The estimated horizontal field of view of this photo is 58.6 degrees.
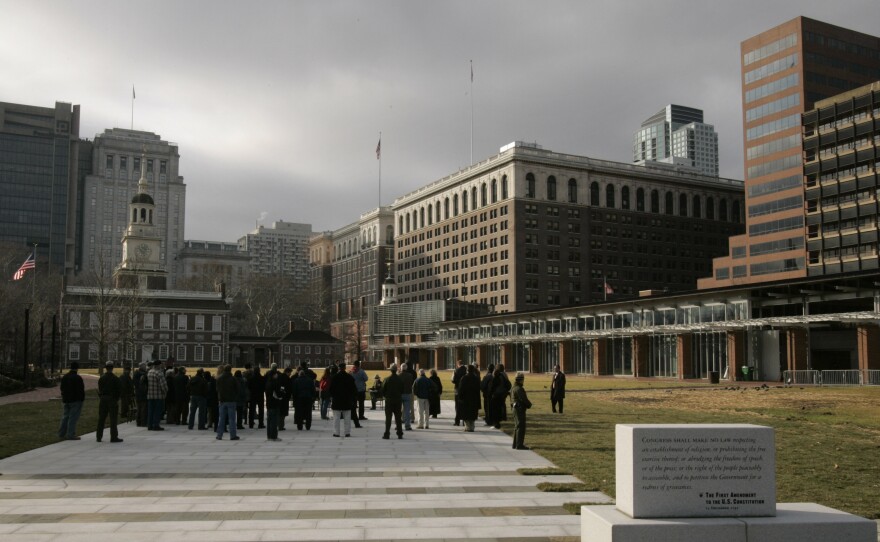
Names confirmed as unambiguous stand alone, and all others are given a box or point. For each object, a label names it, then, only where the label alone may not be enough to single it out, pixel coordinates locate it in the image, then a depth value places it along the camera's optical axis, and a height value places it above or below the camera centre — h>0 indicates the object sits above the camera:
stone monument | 7.84 -1.50
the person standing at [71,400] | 19.16 -1.48
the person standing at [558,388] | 27.47 -1.70
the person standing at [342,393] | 20.46 -1.41
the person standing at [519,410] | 17.67 -1.59
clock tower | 118.12 +14.59
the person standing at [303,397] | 23.19 -1.70
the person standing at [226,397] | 20.03 -1.46
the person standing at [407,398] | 23.33 -1.74
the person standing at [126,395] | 22.41 -1.84
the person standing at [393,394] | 20.83 -1.45
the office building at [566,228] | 125.81 +19.16
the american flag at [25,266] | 57.14 +5.58
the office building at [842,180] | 83.00 +17.35
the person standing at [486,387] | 24.20 -1.46
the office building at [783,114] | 91.44 +27.02
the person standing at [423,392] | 23.11 -1.56
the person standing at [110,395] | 19.09 -1.35
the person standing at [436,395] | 25.73 -1.84
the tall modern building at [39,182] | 167.25 +34.29
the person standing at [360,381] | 25.03 -1.35
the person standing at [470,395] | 22.52 -1.60
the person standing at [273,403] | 19.91 -1.61
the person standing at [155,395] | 22.28 -1.57
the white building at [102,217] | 191.25 +30.90
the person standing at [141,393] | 23.59 -1.59
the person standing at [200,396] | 22.97 -1.64
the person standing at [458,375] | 24.57 -1.20
